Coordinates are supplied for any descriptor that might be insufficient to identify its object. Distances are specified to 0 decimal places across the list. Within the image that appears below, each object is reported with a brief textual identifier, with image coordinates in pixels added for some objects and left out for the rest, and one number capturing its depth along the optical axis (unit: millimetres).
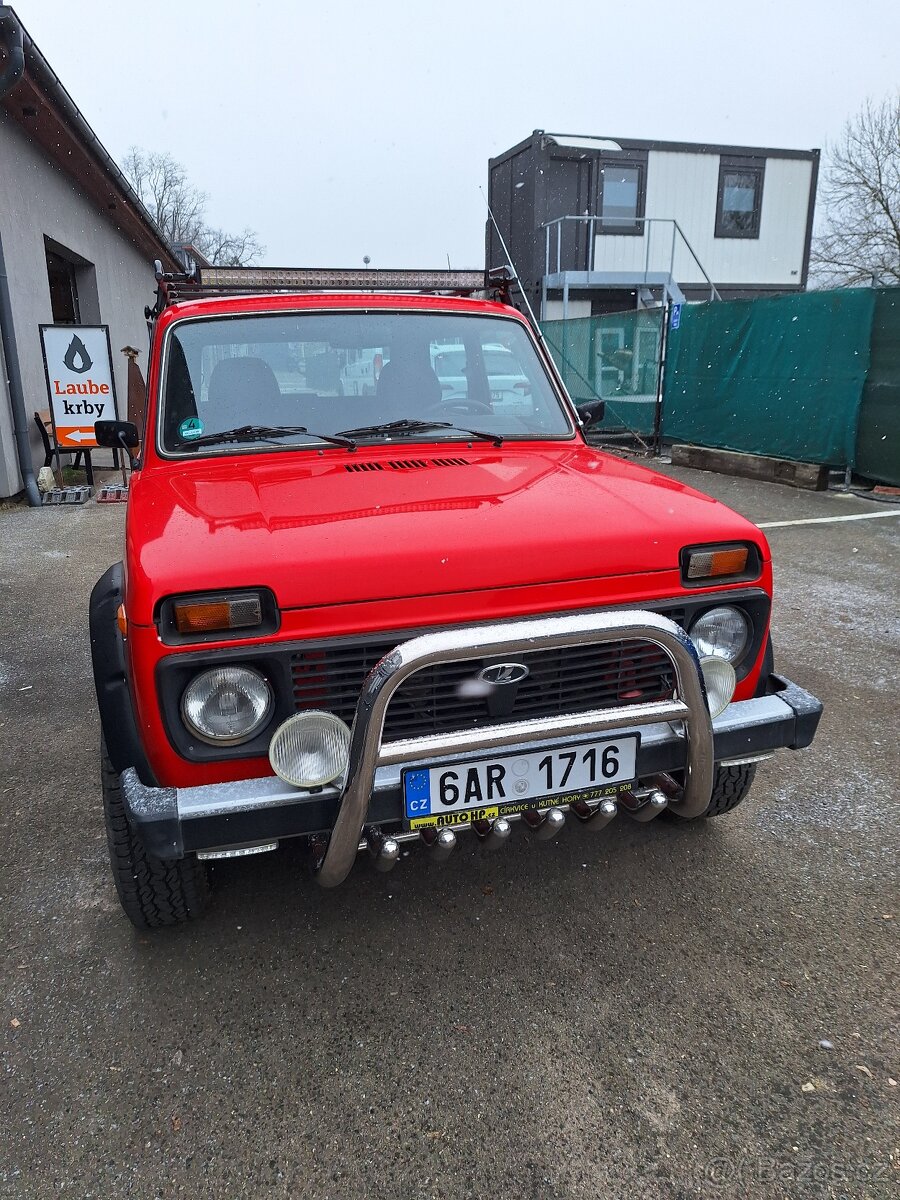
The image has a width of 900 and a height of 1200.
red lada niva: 2014
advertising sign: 10125
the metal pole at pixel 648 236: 19047
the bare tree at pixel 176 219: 45781
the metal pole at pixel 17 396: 9062
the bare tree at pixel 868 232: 25188
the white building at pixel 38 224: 9047
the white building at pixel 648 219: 18688
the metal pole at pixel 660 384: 11922
